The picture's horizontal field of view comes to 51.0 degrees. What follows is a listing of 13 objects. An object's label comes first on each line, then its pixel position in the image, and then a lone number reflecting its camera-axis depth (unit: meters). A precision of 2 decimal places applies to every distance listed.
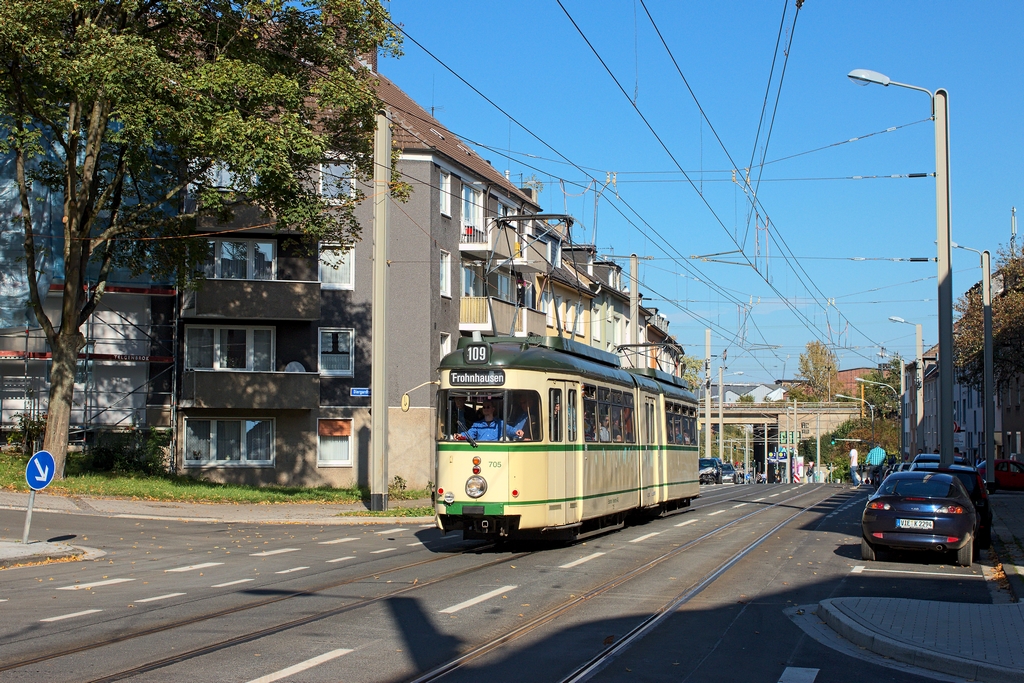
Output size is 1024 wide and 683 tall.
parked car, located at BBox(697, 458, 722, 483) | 67.96
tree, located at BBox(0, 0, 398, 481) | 21.77
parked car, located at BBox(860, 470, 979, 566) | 15.94
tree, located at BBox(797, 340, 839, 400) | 124.69
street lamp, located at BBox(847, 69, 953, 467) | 20.62
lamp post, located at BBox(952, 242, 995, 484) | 33.56
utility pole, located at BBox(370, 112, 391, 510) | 25.08
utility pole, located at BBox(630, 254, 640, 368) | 40.12
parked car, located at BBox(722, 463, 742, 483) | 73.56
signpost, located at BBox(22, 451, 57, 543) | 17.22
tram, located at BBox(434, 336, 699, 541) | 16.73
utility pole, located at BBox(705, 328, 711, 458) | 66.49
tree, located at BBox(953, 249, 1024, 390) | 40.34
